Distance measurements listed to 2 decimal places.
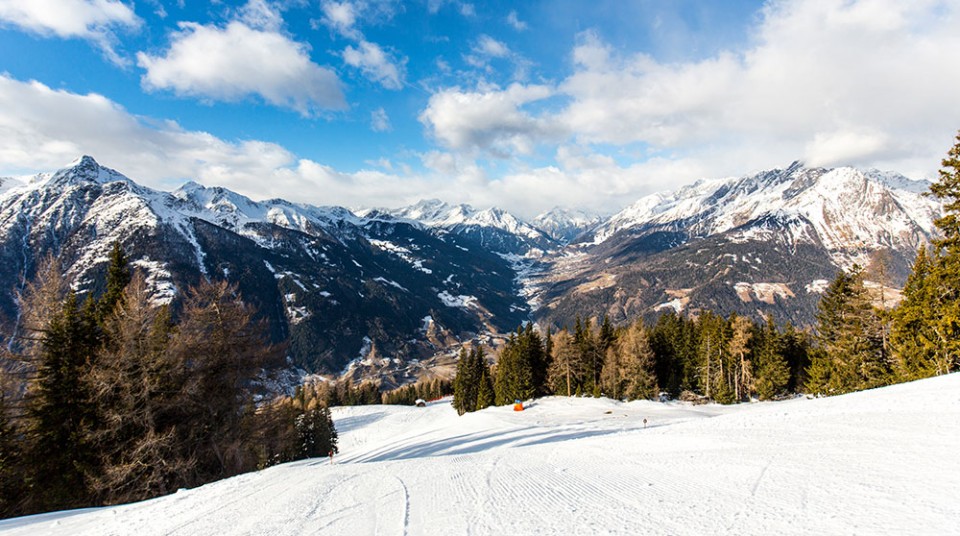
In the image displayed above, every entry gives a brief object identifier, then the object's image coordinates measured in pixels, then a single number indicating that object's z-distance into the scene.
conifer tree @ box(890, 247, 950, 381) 24.09
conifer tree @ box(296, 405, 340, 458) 48.22
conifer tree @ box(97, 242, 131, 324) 23.73
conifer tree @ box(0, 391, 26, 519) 17.47
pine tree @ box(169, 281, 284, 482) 20.62
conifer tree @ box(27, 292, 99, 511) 18.44
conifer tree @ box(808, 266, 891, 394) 33.62
